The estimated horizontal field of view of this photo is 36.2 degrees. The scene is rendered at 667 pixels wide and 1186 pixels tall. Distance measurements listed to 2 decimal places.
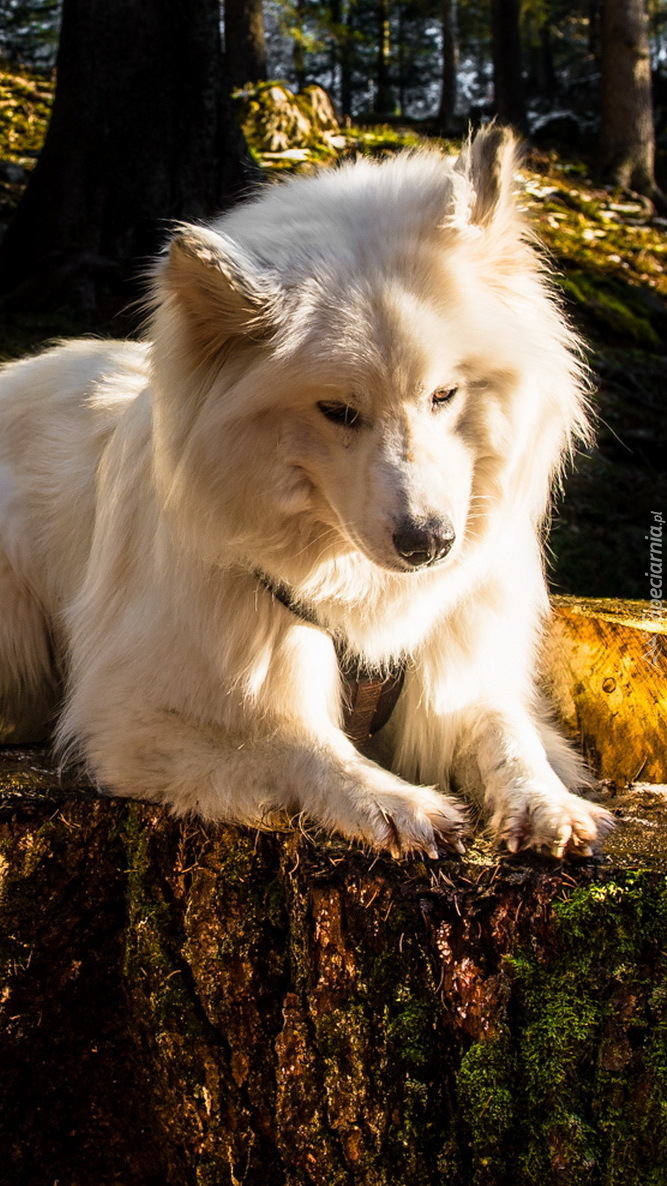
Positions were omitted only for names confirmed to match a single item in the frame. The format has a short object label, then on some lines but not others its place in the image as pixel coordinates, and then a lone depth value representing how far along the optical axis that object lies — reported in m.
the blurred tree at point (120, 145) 8.63
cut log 3.80
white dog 2.54
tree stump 2.33
